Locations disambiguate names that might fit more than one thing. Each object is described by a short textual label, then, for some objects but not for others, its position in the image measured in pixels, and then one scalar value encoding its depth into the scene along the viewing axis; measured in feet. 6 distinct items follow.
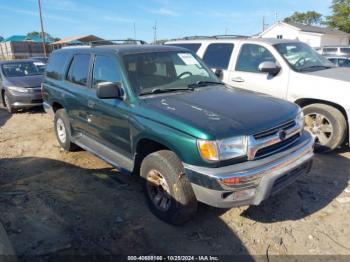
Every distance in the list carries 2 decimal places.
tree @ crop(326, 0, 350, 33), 152.35
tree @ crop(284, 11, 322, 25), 238.27
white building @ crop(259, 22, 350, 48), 131.95
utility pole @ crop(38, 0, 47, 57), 101.81
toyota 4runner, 9.53
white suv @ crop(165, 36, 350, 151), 16.83
